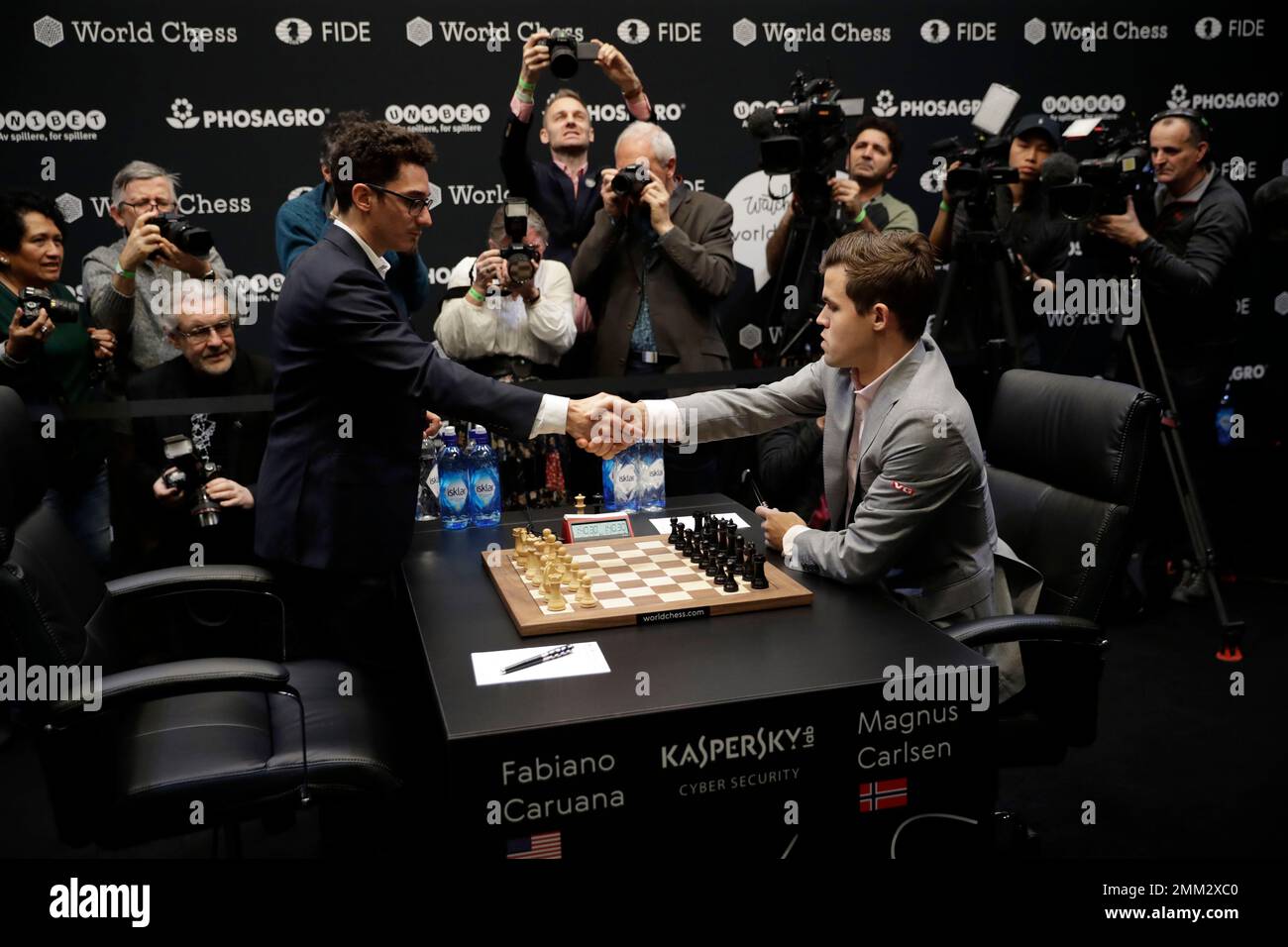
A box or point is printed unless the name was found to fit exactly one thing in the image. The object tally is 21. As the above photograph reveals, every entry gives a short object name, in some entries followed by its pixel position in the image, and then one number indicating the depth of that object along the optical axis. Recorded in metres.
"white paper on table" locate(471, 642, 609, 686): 1.77
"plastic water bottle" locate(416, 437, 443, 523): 3.15
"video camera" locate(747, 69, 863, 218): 3.56
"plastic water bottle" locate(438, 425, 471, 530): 2.85
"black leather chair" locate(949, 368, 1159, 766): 2.22
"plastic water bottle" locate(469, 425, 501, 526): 2.87
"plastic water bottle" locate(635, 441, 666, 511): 2.93
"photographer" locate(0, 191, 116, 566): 3.30
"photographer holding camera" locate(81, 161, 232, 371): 3.45
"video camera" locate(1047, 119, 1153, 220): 3.71
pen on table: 1.81
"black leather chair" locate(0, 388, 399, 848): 1.89
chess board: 1.97
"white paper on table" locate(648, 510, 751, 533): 2.65
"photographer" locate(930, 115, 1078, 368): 4.31
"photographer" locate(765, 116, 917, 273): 4.40
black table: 1.59
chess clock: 2.55
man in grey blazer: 2.17
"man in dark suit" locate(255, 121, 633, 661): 2.39
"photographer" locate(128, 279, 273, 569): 3.33
